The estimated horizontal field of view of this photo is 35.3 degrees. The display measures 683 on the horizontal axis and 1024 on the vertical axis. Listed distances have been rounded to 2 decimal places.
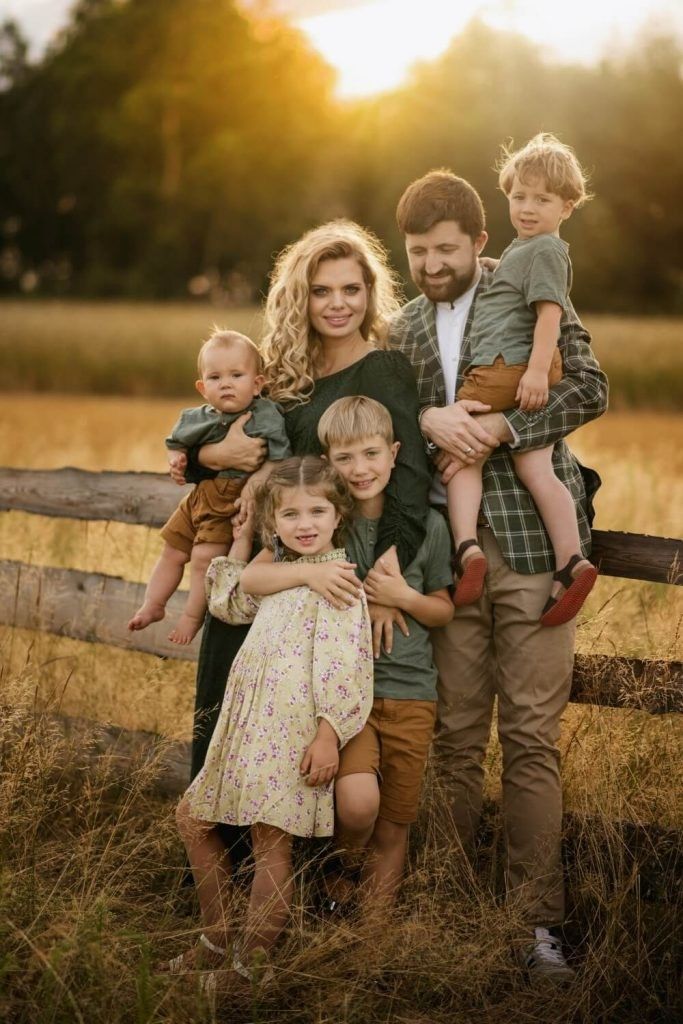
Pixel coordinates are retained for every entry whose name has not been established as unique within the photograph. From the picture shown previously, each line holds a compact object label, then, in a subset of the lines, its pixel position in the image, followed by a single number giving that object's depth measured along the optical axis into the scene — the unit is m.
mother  3.48
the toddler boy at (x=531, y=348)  3.34
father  3.40
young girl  3.11
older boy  3.26
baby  3.53
